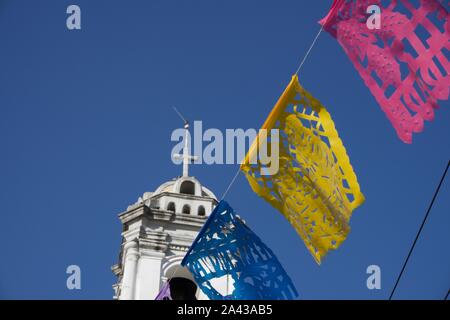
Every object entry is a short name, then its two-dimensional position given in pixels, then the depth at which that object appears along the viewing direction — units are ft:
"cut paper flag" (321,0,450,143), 34.40
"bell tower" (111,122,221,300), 75.87
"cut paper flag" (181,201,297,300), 45.52
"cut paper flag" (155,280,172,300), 61.00
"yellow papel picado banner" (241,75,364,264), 43.52
